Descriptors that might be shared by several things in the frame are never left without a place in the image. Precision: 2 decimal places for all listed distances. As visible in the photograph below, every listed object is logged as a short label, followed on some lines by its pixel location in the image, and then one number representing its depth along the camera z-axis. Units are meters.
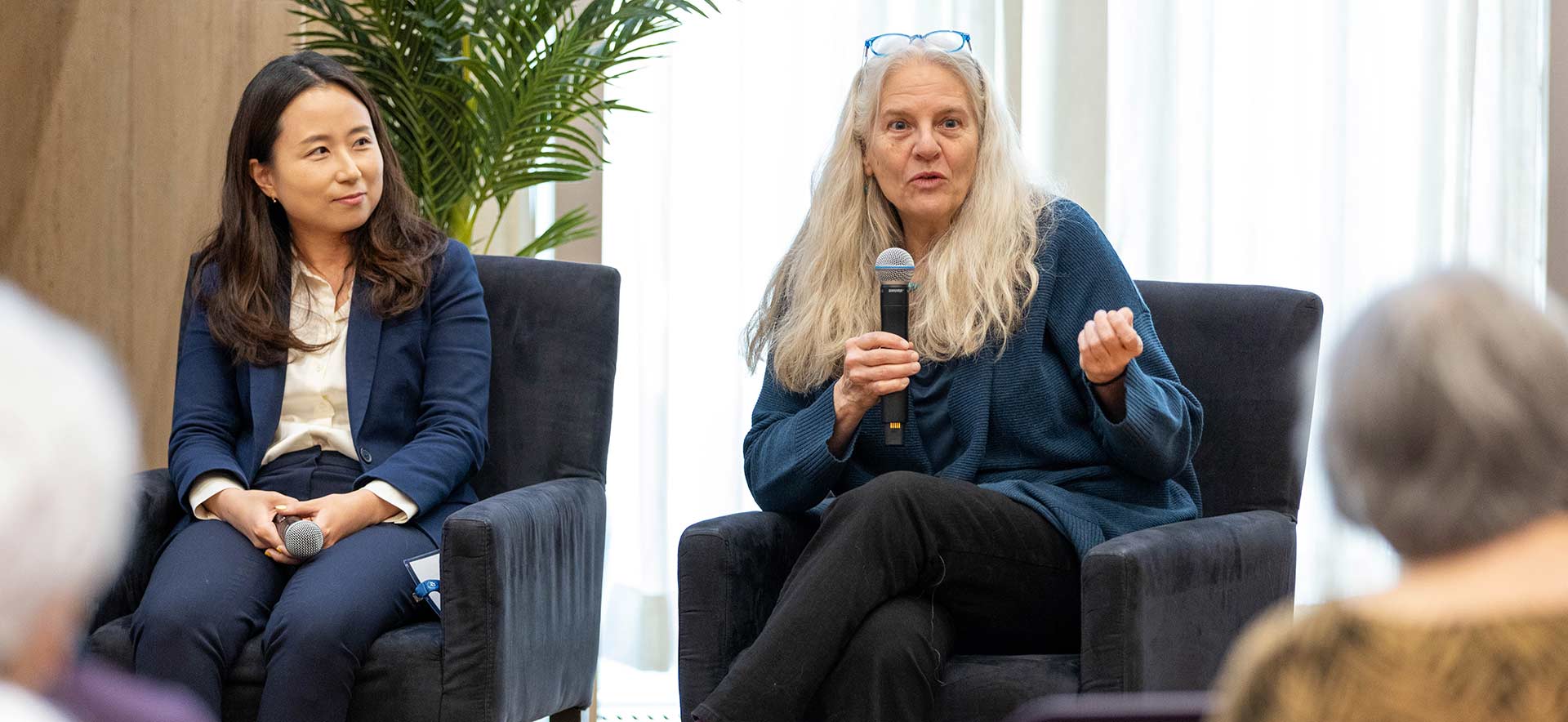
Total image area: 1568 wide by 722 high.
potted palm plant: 7.54
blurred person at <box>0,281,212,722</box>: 3.36
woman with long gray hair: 6.57
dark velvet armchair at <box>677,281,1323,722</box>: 6.54
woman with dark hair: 6.84
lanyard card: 6.78
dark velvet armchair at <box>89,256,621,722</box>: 6.68
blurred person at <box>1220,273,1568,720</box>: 3.97
